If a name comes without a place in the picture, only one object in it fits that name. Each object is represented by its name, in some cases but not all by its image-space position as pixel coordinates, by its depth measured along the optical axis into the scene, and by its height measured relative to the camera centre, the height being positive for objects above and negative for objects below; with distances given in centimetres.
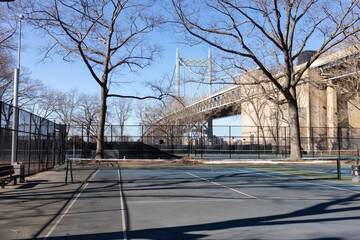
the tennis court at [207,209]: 621 -160
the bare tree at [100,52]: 2460 +782
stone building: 4650 +556
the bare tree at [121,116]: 6728 +547
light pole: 1455 +47
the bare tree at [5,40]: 2467 +763
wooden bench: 1174 -100
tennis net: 1623 -164
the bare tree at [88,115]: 6235 +529
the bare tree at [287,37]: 2462 +806
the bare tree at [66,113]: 6456 +591
